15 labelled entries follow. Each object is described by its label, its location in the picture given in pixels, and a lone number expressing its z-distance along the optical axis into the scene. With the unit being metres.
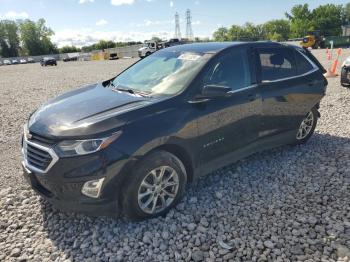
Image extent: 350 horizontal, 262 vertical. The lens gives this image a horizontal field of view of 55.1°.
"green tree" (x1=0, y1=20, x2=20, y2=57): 107.62
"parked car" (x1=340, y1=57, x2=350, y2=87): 9.91
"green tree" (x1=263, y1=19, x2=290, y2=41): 111.73
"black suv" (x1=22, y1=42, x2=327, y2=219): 3.20
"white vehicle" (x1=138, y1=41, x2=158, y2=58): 42.62
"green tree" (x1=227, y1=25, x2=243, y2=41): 126.09
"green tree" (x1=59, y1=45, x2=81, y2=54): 108.50
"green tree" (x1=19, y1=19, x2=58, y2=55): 109.31
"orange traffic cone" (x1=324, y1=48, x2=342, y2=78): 12.58
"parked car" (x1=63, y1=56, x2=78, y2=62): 68.97
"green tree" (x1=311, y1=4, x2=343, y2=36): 82.56
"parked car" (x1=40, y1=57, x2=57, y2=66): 47.41
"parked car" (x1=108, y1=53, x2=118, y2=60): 56.38
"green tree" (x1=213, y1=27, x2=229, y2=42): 138.38
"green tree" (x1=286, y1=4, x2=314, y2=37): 86.33
